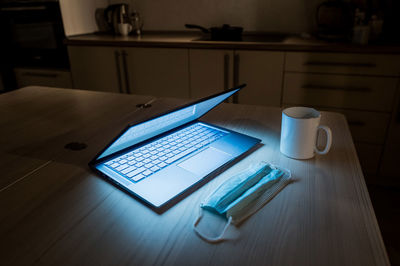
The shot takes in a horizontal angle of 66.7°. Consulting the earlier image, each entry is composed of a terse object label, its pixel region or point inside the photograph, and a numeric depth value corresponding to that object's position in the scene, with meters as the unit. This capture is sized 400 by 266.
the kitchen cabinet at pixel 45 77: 2.67
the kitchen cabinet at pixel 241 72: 2.12
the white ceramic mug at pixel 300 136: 0.77
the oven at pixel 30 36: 2.48
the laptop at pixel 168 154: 0.66
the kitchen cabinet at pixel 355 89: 1.91
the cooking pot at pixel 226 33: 2.29
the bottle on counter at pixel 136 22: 2.77
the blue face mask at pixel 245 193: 0.59
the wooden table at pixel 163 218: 0.50
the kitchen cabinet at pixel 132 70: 2.34
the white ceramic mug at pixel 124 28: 2.71
